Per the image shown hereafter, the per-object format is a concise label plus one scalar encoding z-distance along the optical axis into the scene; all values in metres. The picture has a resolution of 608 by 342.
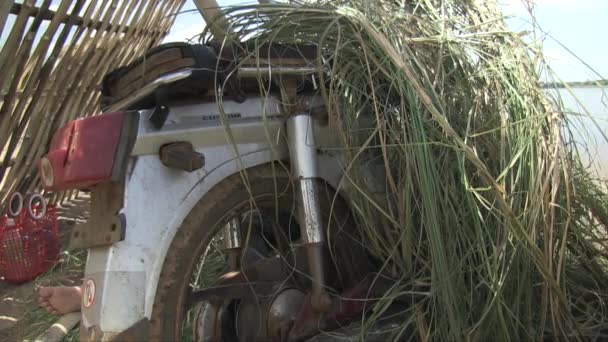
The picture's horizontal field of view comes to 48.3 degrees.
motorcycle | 1.32
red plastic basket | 3.74
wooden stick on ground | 1.93
